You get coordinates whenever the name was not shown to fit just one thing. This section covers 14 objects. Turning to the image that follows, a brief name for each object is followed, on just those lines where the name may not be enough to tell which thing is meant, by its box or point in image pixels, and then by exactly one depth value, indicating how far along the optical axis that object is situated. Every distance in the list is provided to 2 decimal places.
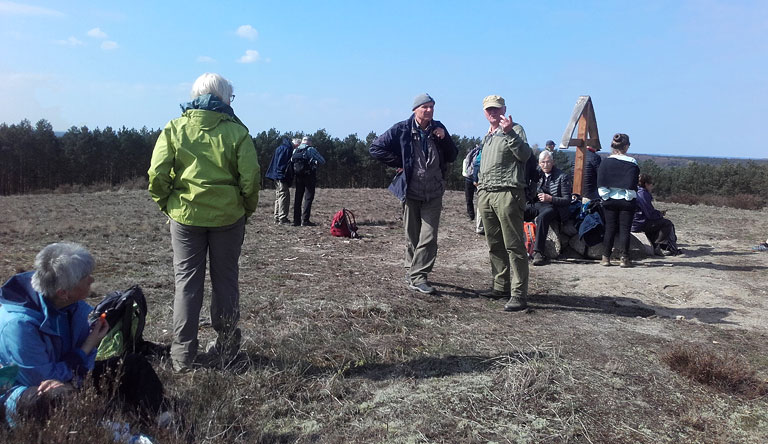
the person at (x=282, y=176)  11.66
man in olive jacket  5.46
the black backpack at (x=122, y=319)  3.65
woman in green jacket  3.73
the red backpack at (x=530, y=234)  8.62
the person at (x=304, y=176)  11.52
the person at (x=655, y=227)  9.18
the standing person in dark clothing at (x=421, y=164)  5.92
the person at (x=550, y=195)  8.40
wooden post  10.12
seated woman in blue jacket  2.72
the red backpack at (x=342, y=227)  10.52
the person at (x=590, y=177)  9.32
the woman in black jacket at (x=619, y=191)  7.70
